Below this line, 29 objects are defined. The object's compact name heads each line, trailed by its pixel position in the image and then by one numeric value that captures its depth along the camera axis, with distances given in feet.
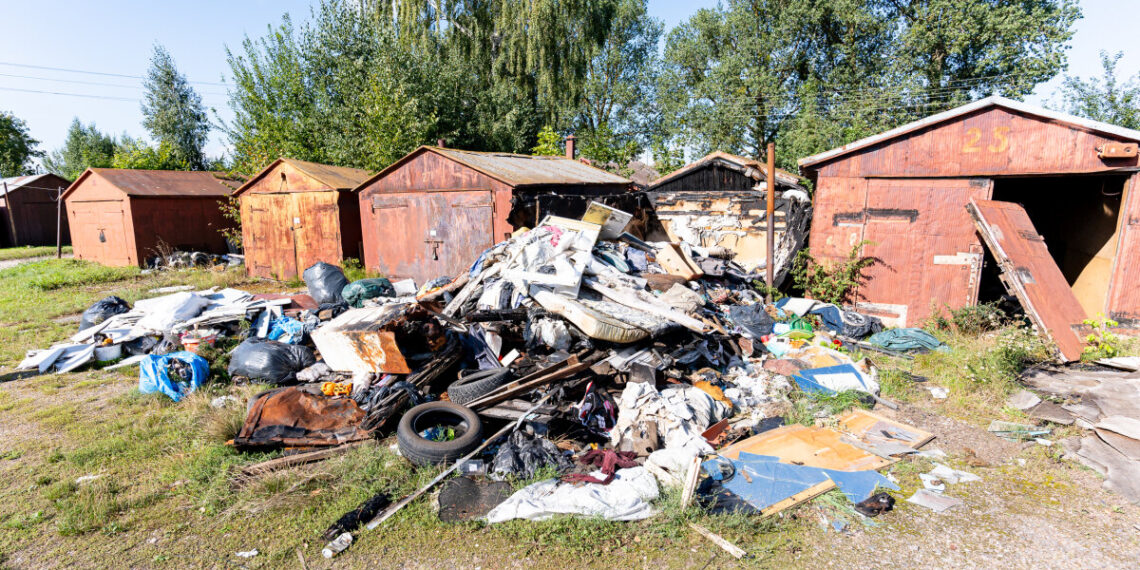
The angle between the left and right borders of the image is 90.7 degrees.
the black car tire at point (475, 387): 17.48
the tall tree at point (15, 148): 106.49
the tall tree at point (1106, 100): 64.28
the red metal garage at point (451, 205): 32.17
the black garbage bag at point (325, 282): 30.63
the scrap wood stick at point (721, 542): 11.37
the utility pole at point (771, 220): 29.01
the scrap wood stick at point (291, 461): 14.75
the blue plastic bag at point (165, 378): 19.88
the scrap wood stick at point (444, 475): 12.75
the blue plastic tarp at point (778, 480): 13.43
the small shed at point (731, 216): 36.86
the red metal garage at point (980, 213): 23.13
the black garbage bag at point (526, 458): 14.48
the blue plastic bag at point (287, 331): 23.61
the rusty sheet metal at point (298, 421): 16.01
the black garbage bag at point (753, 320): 24.72
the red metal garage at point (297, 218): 39.78
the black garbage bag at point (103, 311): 27.22
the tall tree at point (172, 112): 98.17
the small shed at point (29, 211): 73.20
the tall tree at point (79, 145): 121.39
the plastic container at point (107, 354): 23.95
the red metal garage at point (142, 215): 48.73
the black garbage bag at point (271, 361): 20.40
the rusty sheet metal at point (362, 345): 18.37
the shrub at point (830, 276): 28.19
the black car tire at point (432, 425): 14.85
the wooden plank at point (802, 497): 12.89
